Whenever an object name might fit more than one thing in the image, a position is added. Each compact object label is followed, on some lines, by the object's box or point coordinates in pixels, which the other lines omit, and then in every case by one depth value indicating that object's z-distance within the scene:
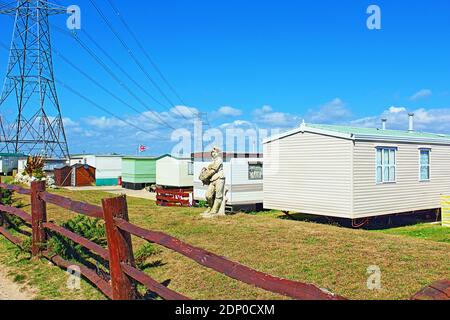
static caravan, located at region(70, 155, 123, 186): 44.31
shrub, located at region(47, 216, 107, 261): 6.51
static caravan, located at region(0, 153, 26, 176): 49.55
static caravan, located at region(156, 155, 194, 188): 31.52
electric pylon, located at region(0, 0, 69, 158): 39.00
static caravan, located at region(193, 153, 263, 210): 20.70
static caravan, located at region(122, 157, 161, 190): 38.19
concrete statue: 11.88
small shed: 41.69
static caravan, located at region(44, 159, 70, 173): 43.51
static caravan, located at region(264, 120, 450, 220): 14.56
